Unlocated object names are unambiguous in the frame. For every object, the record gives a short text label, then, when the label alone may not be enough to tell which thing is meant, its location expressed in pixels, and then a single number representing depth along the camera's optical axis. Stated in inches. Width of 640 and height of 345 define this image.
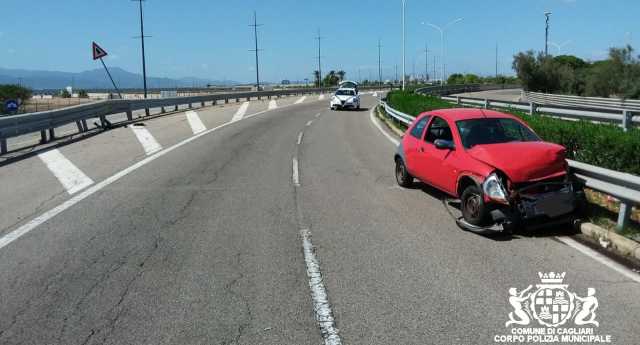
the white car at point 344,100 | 1470.2
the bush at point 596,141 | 335.3
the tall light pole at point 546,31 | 2703.7
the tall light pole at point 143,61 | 1604.3
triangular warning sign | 971.9
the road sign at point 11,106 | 974.0
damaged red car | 273.1
